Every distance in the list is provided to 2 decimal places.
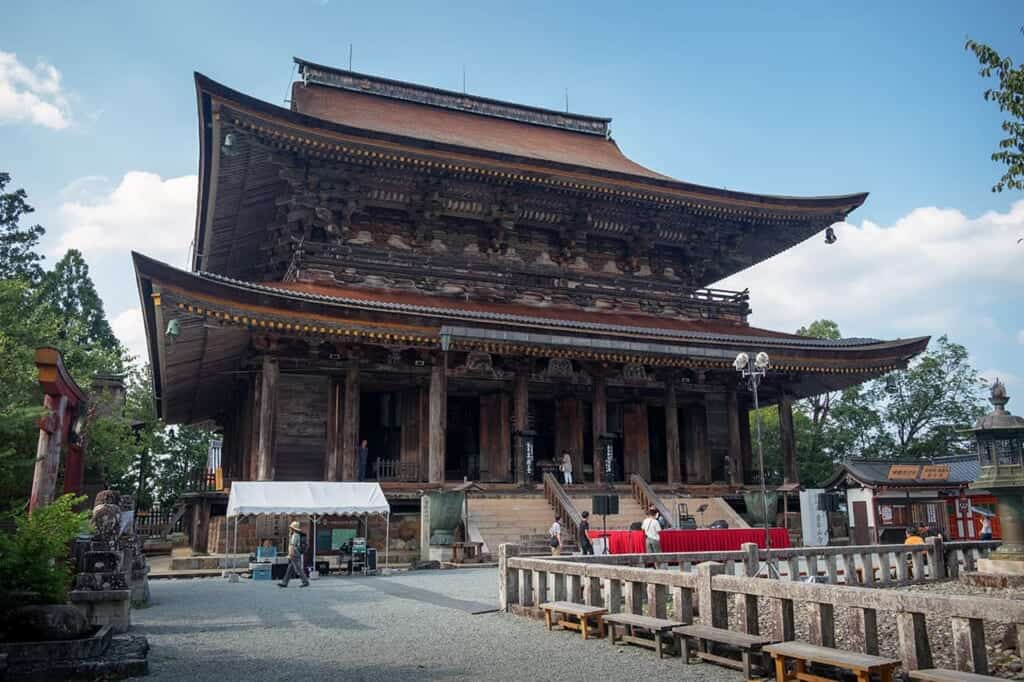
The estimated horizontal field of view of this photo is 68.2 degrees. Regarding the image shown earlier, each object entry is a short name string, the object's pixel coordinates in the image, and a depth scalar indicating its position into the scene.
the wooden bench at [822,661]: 5.68
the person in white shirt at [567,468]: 22.56
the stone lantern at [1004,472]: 12.86
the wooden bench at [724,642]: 6.79
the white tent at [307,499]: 15.68
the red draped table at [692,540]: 15.57
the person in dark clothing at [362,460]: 20.84
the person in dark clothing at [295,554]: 14.42
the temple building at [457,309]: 19.44
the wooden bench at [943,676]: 5.19
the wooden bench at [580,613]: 8.72
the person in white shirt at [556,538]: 17.12
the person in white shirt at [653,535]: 15.43
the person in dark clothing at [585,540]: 16.66
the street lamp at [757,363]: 16.55
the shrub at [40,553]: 7.35
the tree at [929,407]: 42.88
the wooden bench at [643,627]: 7.75
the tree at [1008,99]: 11.20
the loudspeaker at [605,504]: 16.31
